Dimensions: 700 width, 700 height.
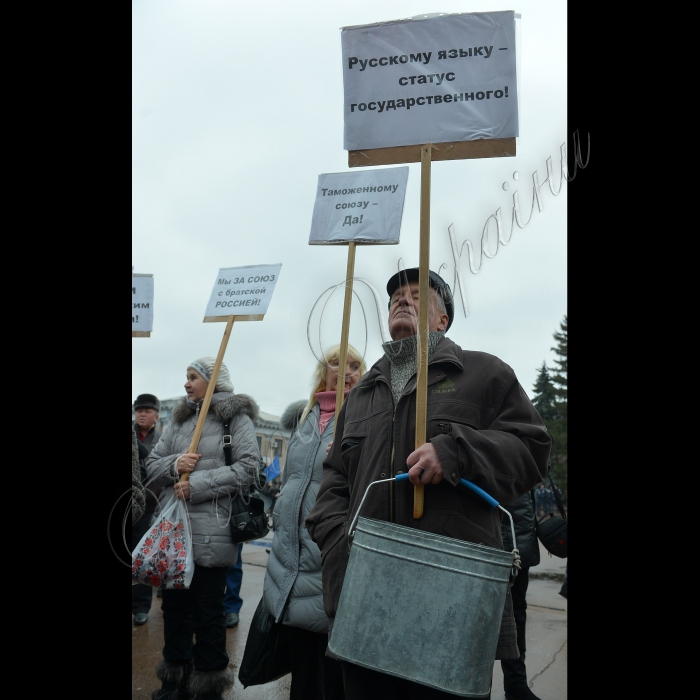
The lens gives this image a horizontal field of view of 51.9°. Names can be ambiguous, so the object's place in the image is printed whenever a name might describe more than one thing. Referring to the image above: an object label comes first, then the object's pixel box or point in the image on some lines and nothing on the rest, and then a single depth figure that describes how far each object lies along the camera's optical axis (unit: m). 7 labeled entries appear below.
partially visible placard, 5.68
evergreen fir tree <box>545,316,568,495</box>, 43.00
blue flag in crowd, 7.11
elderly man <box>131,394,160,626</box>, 5.79
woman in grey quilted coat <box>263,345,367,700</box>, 3.03
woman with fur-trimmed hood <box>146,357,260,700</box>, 3.76
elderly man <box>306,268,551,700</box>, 2.01
